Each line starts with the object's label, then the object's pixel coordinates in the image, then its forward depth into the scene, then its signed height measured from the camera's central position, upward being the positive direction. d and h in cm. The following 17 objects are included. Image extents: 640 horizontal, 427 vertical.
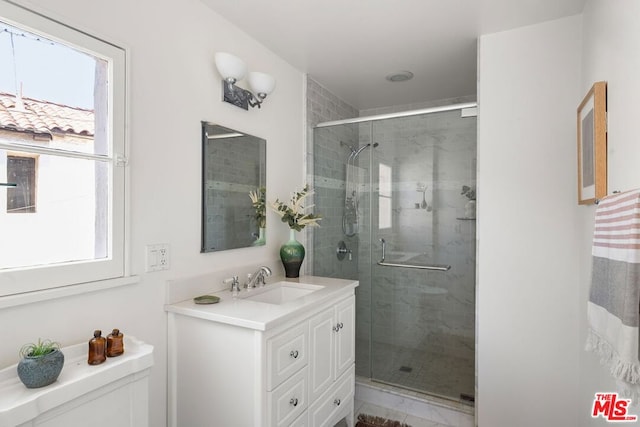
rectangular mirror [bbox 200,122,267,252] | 186 +13
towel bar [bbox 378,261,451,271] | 264 -43
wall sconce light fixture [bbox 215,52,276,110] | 184 +73
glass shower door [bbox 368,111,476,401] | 252 -33
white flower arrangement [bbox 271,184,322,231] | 234 -3
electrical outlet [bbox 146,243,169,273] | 156 -22
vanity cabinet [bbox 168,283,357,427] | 143 -71
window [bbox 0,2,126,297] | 114 +19
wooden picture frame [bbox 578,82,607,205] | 140 +29
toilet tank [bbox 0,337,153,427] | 94 -54
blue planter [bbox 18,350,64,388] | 98 -46
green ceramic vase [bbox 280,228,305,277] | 230 -30
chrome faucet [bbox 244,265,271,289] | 205 -40
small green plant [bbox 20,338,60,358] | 102 -42
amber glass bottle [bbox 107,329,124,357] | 122 -47
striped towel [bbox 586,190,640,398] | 92 -22
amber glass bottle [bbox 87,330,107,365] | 117 -47
